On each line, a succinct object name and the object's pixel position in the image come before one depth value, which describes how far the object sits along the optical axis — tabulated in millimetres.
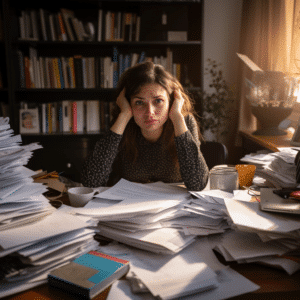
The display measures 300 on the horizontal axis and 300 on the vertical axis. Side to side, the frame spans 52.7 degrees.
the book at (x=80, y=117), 2852
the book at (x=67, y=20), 2717
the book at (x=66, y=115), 2828
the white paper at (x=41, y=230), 558
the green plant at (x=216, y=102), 2886
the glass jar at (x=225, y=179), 1032
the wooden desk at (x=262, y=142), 1877
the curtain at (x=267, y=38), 2344
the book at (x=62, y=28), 2701
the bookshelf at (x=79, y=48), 2713
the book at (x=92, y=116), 2865
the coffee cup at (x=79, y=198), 920
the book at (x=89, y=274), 520
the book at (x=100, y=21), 2724
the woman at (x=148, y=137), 1420
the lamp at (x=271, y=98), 2012
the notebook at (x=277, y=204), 684
